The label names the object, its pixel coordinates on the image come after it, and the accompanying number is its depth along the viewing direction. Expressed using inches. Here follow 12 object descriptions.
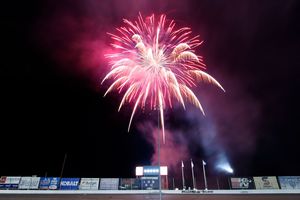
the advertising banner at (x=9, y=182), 1924.2
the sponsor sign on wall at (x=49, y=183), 1918.1
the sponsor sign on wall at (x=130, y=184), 1978.3
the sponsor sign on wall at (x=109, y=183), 1985.2
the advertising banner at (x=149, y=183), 1887.7
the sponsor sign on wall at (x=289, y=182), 1851.6
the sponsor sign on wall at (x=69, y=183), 1934.1
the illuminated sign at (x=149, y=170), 1972.2
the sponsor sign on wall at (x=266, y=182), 1862.7
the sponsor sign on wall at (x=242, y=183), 1892.2
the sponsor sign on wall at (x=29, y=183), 1910.7
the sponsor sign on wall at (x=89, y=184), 1952.5
